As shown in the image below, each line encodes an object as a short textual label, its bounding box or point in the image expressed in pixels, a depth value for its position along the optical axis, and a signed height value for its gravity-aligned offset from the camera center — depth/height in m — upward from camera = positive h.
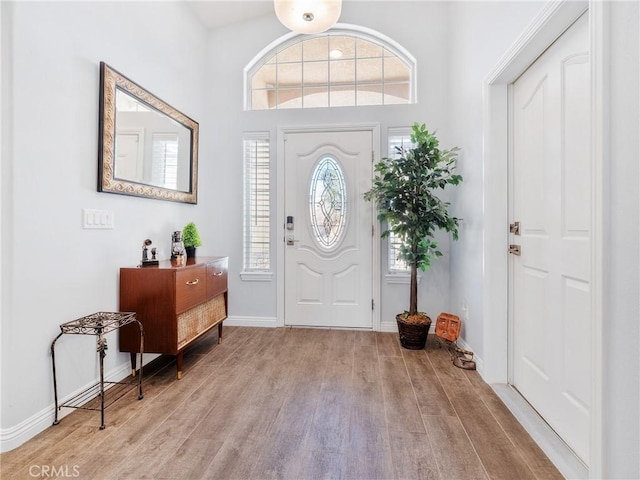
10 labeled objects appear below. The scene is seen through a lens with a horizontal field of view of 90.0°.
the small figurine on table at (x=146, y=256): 2.30 -0.11
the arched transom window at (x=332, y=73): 3.40 +1.84
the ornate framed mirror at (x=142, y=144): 2.07 +0.75
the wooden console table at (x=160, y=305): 2.15 -0.44
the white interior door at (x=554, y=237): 1.46 +0.03
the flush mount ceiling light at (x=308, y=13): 2.11 +1.55
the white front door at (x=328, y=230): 3.31 +0.12
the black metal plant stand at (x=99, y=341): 1.70 -0.55
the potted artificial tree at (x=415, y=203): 2.71 +0.34
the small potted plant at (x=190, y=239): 2.83 +0.02
